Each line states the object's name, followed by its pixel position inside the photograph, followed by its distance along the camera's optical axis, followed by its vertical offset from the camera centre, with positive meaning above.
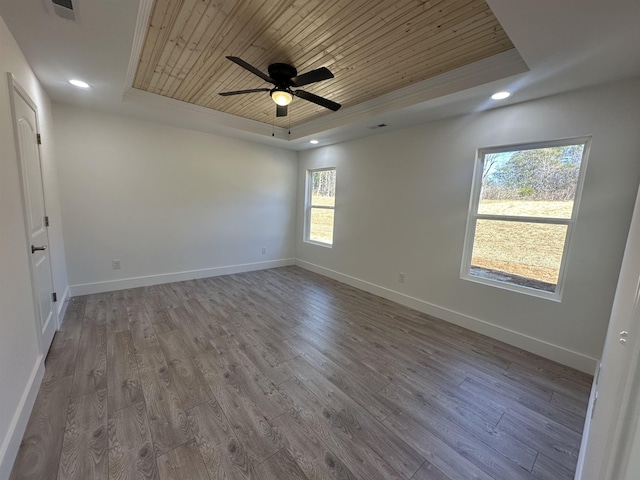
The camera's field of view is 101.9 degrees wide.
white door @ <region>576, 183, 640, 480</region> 0.48 -0.41
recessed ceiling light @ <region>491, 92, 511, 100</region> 2.44 +1.09
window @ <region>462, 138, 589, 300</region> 2.44 -0.02
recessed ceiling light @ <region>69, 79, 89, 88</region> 2.57 +1.05
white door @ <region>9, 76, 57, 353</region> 1.85 -0.18
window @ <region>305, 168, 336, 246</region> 4.93 -0.08
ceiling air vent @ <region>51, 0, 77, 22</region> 1.50 +1.07
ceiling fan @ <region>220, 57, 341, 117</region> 2.24 +1.03
